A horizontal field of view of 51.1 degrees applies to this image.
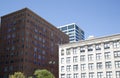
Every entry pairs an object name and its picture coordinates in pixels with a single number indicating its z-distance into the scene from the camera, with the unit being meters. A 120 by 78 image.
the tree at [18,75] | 45.55
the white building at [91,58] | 47.46
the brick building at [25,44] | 58.81
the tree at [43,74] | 45.01
